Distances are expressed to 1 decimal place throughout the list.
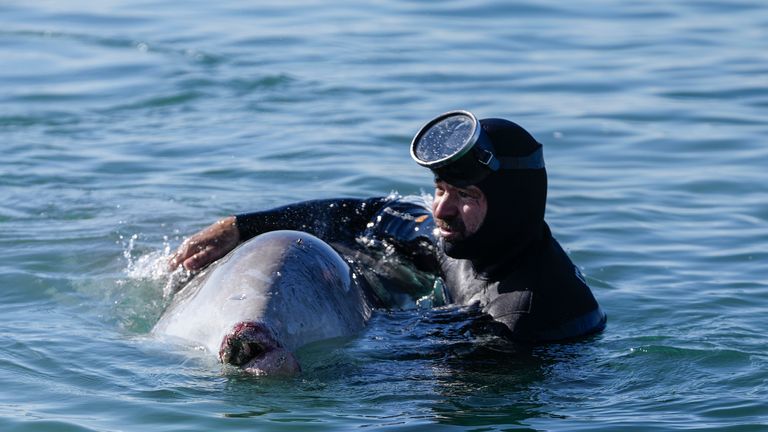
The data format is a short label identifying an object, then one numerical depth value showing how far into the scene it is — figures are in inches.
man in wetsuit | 527.8
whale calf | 466.0
